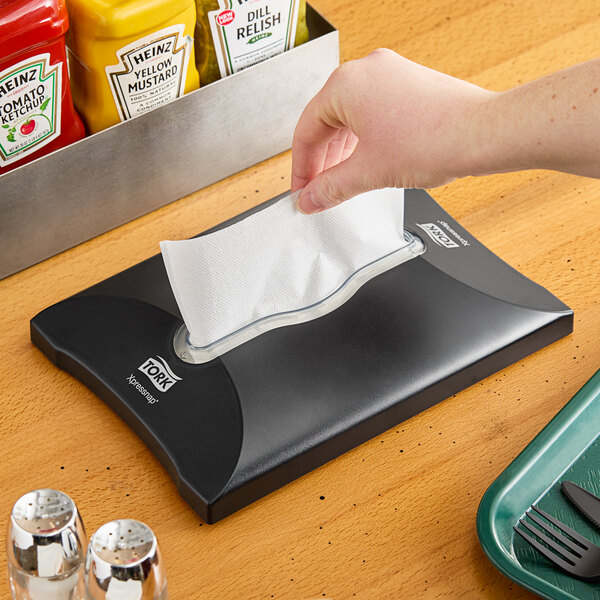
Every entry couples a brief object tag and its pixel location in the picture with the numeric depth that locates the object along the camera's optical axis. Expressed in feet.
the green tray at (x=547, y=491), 2.97
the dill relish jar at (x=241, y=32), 3.47
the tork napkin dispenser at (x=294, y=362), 3.13
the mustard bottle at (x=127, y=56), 3.29
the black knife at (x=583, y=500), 3.07
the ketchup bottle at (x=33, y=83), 3.19
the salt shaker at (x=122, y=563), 2.56
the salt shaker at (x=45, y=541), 2.59
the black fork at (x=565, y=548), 2.99
